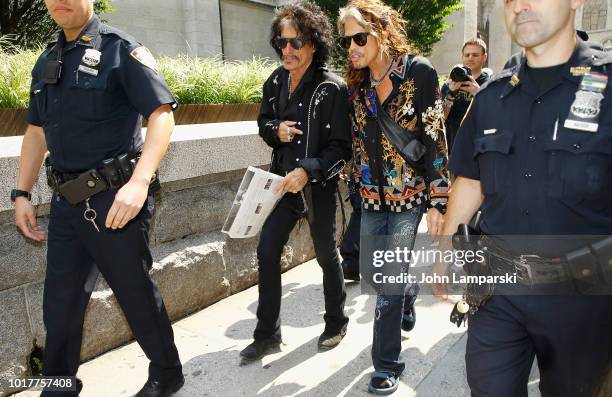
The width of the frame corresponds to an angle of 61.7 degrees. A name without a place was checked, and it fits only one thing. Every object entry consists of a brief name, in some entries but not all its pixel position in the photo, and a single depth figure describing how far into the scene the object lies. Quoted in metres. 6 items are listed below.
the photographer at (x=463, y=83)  4.65
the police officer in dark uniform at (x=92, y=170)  2.44
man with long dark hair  3.11
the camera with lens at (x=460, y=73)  4.57
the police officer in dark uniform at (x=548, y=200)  1.71
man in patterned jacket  2.76
